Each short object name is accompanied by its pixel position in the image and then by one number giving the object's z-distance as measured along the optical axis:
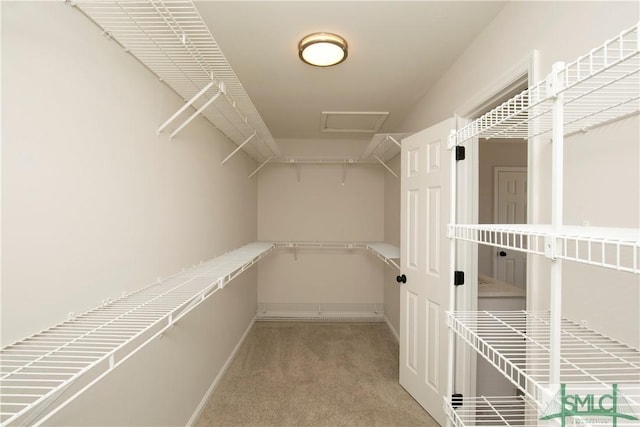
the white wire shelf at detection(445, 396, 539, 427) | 1.75
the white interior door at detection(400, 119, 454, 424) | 1.92
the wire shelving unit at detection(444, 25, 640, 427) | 0.68
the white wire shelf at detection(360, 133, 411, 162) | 2.58
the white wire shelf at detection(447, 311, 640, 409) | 0.90
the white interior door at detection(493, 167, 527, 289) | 3.45
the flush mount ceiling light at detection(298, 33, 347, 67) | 1.67
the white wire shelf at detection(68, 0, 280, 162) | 1.02
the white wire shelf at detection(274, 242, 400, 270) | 2.75
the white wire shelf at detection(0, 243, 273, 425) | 0.79
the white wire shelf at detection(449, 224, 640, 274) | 0.54
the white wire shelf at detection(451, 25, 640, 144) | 0.69
